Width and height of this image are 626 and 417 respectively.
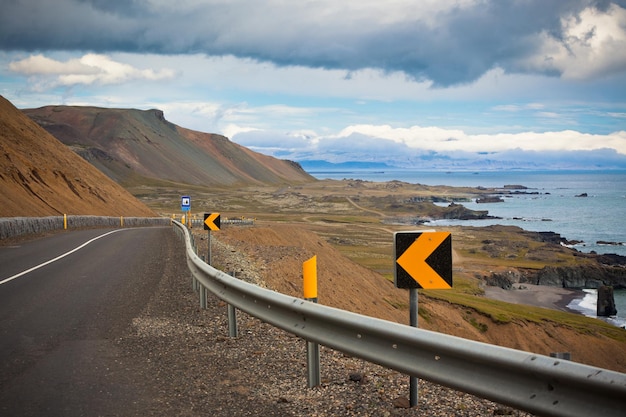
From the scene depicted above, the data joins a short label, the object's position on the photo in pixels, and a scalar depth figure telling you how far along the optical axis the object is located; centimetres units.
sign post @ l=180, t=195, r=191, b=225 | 4362
